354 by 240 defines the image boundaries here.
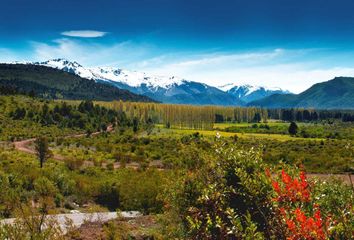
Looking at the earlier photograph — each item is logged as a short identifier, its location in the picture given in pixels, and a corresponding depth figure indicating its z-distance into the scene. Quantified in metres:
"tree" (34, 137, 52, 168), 48.19
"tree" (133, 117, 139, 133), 131.80
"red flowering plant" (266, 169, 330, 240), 6.19
